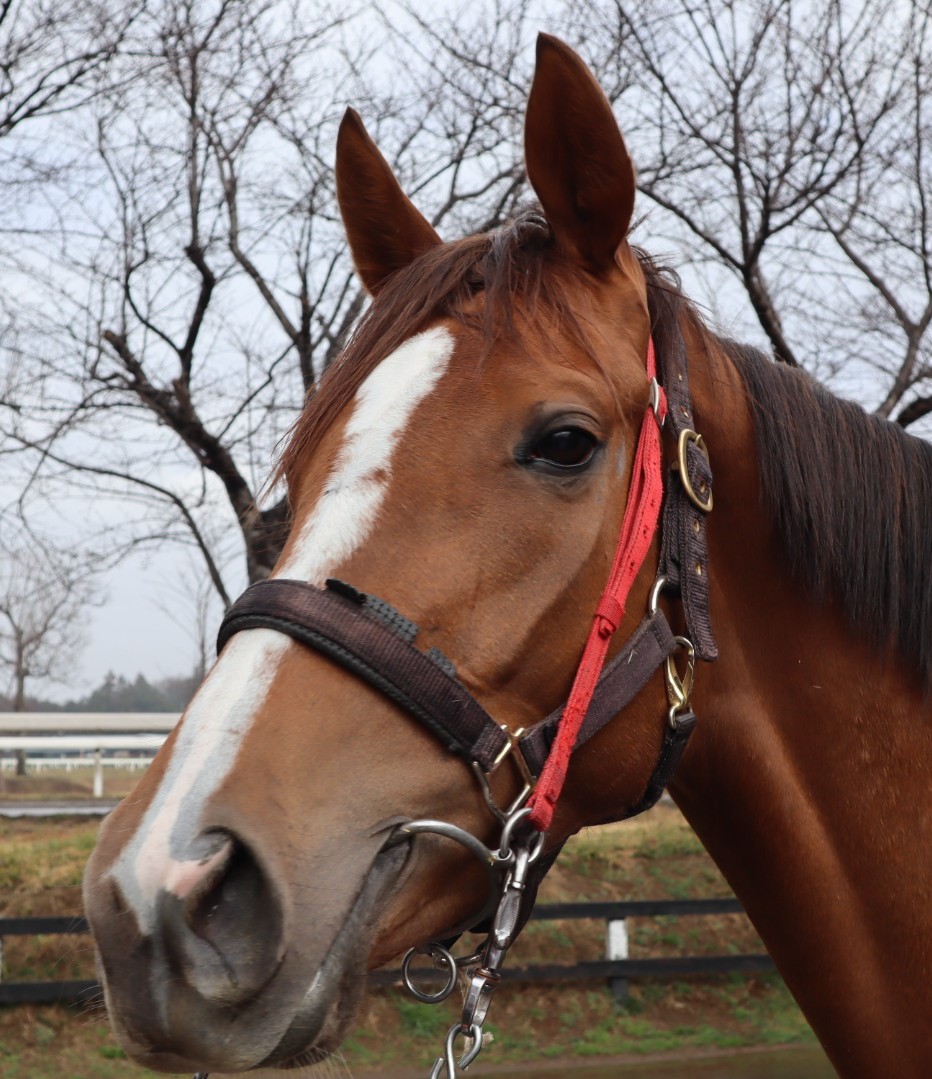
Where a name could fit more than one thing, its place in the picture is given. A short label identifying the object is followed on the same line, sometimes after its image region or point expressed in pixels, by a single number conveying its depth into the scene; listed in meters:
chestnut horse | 1.69
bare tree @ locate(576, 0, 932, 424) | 7.32
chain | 1.79
